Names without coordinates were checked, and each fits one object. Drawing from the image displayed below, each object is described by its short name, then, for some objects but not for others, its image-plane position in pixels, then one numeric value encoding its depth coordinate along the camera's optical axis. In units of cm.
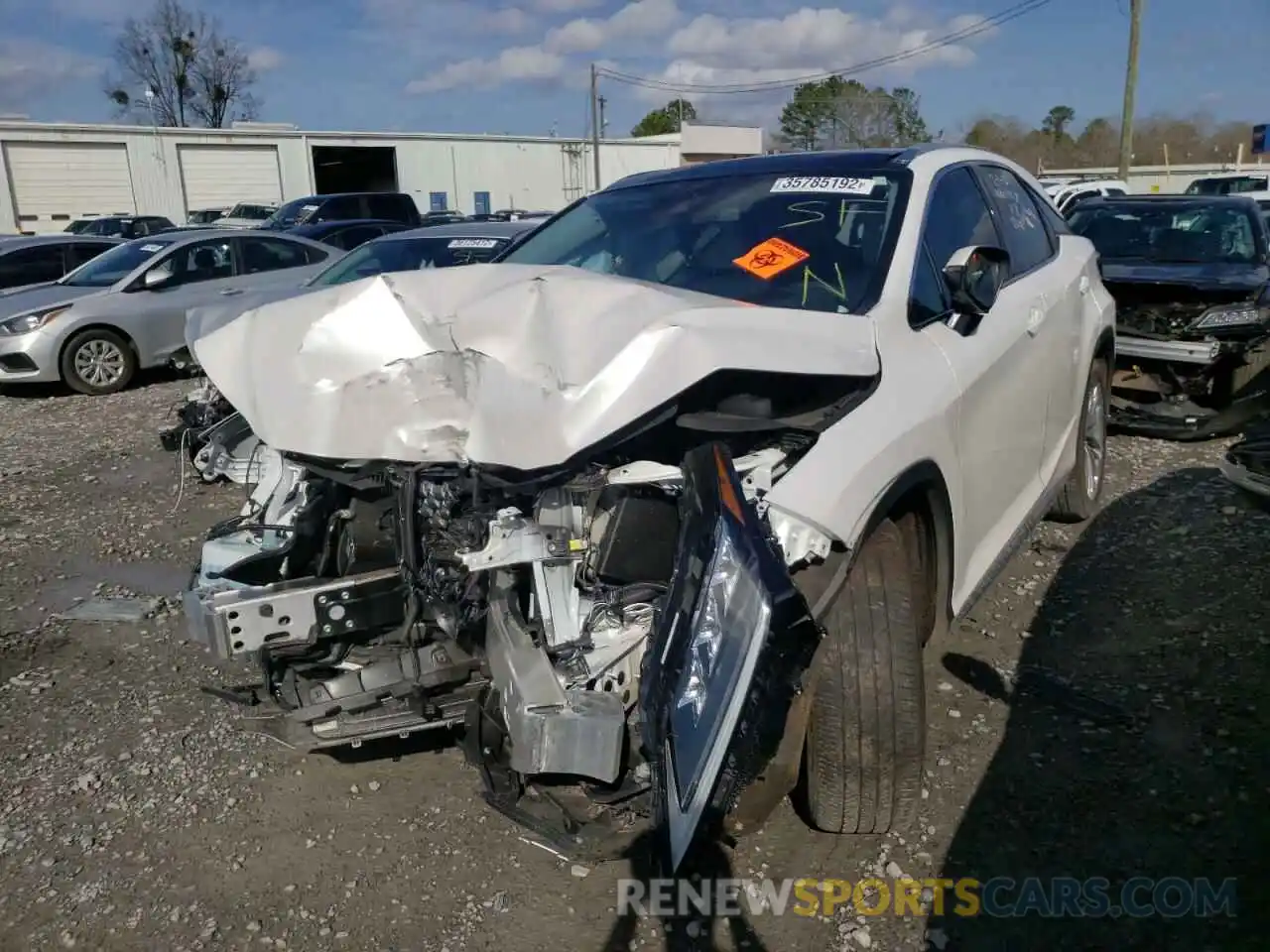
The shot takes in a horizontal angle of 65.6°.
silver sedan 1009
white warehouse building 3438
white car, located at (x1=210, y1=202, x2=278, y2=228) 2766
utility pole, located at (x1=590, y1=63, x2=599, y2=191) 4434
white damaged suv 225
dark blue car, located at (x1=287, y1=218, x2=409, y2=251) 1349
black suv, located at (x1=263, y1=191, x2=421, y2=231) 1959
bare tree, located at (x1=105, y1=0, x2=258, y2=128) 5669
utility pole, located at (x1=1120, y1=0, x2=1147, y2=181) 2339
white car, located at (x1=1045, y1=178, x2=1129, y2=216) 1905
